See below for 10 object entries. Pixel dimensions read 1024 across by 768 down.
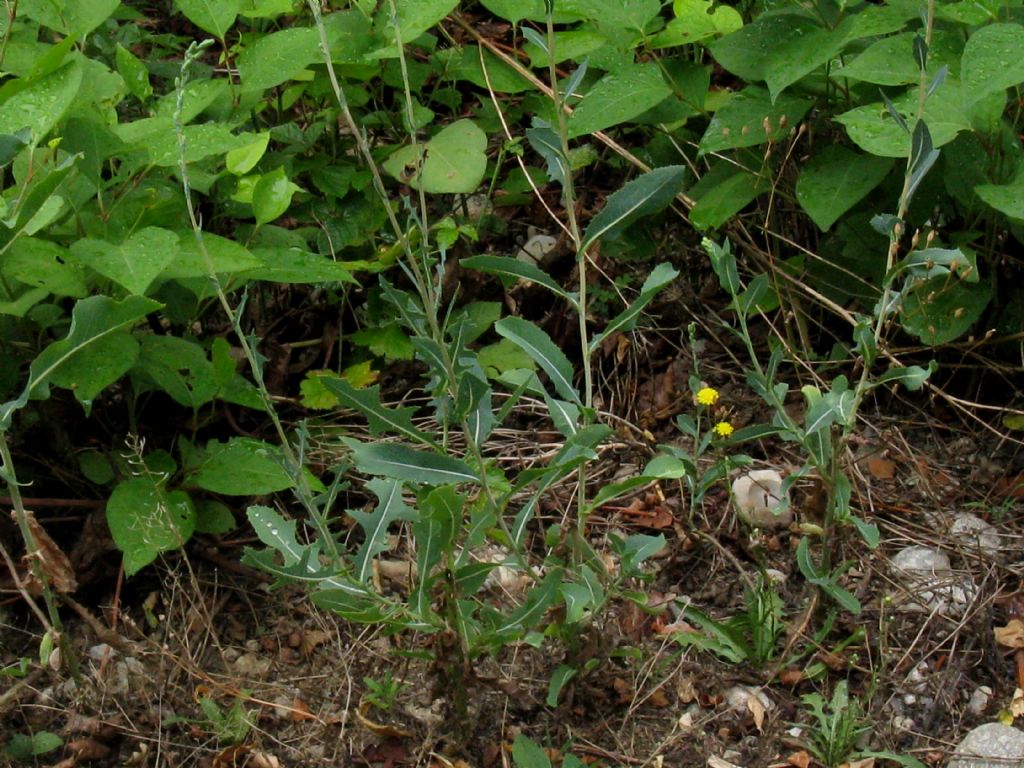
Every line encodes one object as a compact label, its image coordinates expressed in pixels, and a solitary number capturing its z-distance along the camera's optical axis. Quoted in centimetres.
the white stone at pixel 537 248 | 325
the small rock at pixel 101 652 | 229
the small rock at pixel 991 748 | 203
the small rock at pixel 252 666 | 231
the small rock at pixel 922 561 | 239
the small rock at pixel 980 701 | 215
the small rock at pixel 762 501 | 253
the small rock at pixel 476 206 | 323
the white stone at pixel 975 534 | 243
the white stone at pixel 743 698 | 216
